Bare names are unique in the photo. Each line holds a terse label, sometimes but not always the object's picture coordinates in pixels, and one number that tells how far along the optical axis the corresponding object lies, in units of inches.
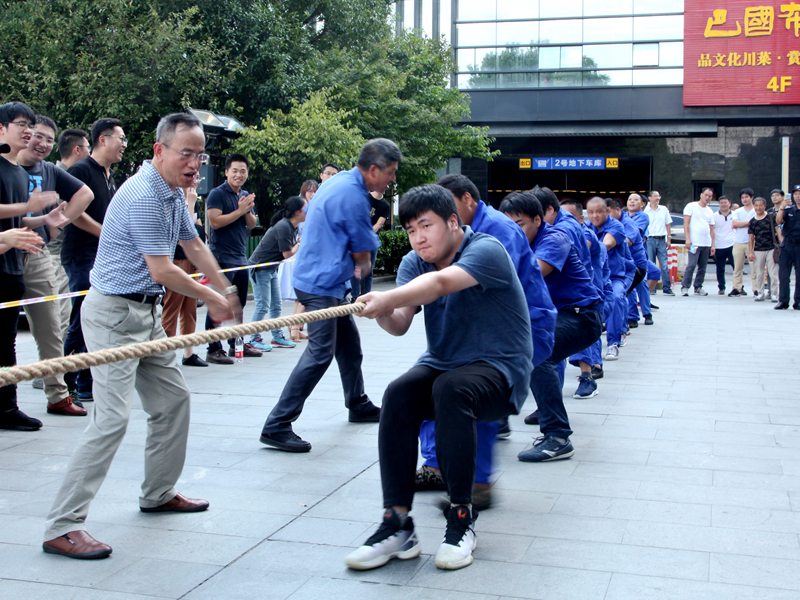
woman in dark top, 351.6
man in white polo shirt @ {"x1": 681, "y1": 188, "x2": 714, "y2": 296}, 589.9
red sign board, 990.4
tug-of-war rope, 87.5
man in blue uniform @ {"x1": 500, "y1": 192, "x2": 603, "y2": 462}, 186.4
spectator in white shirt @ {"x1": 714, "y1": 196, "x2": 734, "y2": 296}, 603.5
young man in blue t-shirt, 123.3
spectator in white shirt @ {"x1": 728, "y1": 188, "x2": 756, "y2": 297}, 589.9
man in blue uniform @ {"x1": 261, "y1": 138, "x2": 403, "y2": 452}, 192.7
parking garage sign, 1117.1
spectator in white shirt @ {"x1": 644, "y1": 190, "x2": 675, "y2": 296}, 561.3
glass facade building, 1048.8
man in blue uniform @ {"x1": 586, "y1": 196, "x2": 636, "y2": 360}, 321.4
